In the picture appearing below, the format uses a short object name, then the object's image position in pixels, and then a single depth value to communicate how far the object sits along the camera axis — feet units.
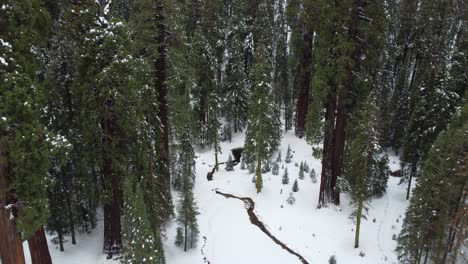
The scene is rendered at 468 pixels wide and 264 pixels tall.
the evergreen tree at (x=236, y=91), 120.67
